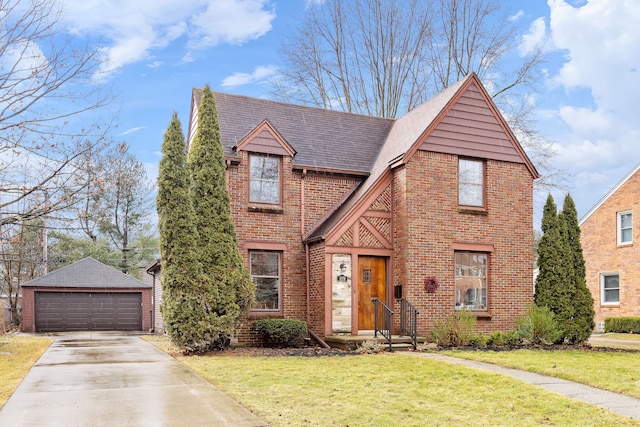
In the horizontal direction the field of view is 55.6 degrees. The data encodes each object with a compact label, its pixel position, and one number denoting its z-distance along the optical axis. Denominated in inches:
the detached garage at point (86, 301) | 1080.2
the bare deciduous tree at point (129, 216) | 1502.2
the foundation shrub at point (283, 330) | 608.4
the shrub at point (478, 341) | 609.4
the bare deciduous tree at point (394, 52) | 1174.3
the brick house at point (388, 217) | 642.2
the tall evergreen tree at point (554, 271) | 660.1
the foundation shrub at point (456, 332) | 609.3
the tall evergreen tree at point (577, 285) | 661.3
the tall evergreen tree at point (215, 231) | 569.9
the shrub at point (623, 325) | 939.3
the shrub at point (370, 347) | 559.5
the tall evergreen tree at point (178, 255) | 550.6
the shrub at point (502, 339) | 623.5
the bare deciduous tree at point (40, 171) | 461.1
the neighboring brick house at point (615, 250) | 989.2
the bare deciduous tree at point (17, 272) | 1283.2
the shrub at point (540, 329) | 641.6
